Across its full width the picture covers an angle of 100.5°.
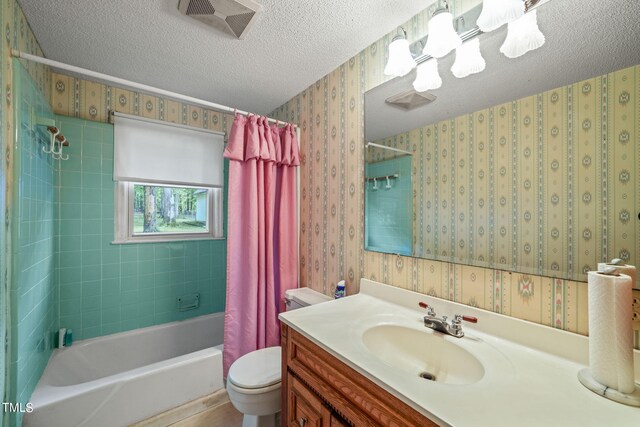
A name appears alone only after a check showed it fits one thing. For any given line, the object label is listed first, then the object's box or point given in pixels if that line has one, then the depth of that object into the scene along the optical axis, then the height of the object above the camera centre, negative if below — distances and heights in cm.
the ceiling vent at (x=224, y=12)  123 +97
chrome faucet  97 -41
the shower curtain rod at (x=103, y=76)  119 +70
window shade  208 +51
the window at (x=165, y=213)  215 +1
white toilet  128 -84
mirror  77 +22
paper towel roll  62 -28
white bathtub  136 -102
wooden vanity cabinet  69 -56
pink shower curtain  175 -13
